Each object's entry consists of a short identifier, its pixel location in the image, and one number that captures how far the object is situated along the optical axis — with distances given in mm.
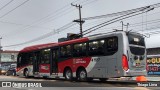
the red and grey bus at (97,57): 14069
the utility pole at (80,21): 28261
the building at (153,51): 38446
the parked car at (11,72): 32570
